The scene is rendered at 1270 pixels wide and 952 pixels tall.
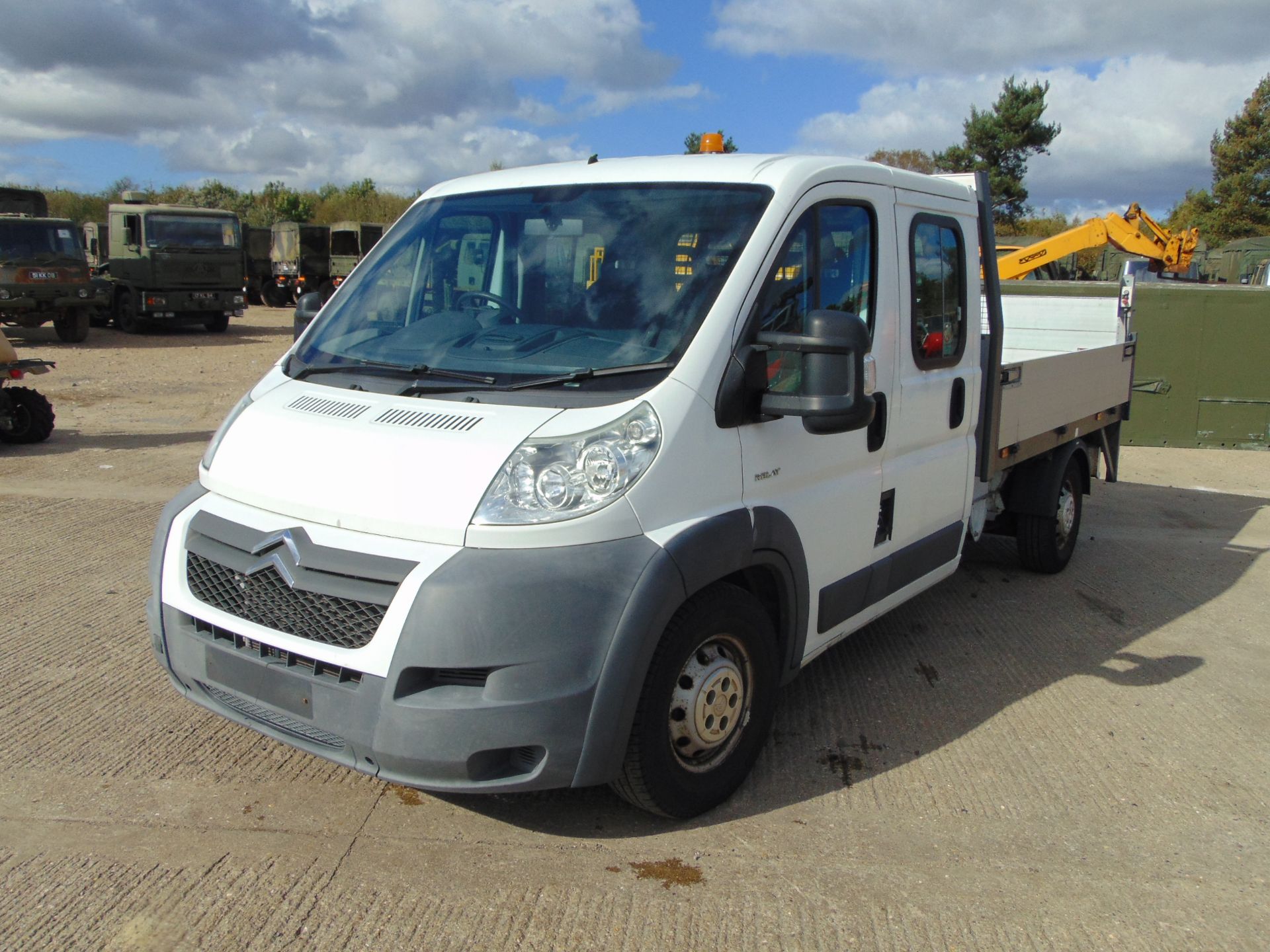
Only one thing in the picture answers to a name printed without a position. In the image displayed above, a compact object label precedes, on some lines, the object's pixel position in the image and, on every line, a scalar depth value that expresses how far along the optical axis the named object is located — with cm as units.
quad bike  955
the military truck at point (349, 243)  2928
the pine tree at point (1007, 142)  4259
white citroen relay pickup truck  284
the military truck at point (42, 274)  1820
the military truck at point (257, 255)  3131
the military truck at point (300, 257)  2967
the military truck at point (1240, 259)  2412
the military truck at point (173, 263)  2097
